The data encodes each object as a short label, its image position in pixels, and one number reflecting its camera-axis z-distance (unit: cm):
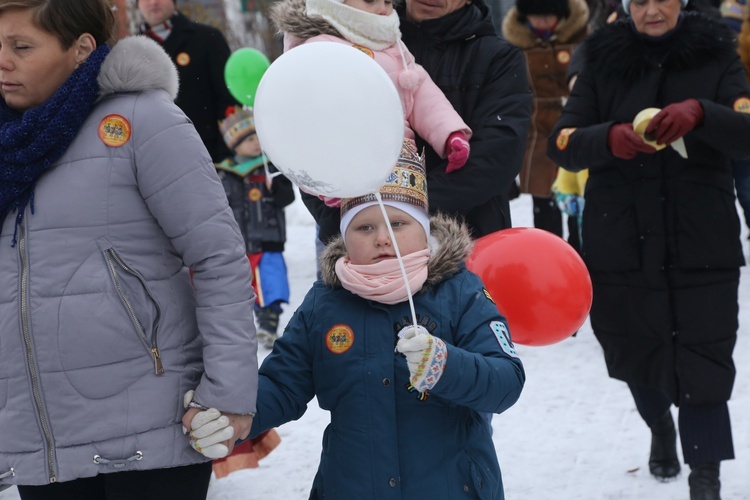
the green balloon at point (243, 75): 1195
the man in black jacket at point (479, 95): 592
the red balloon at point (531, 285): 591
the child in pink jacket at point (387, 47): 554
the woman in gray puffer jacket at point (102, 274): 430
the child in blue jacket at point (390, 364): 465
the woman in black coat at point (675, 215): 747
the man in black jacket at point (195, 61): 1214
